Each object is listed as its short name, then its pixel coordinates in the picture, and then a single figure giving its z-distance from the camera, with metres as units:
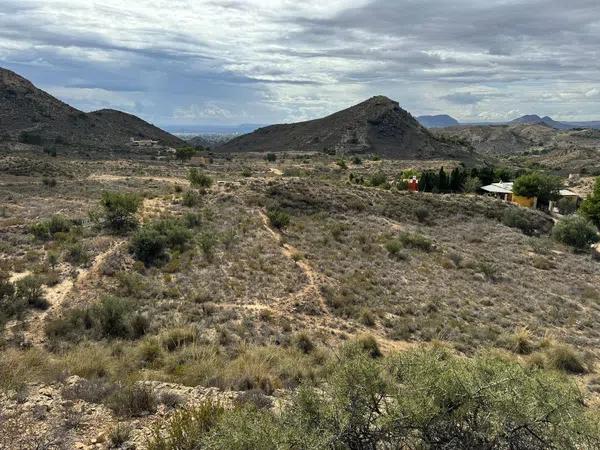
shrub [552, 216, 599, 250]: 32.56
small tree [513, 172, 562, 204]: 49.53
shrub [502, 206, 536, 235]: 36.03
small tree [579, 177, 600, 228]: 41.06
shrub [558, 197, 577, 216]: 49.47
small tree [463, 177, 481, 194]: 50.56
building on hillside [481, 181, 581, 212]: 49.19
